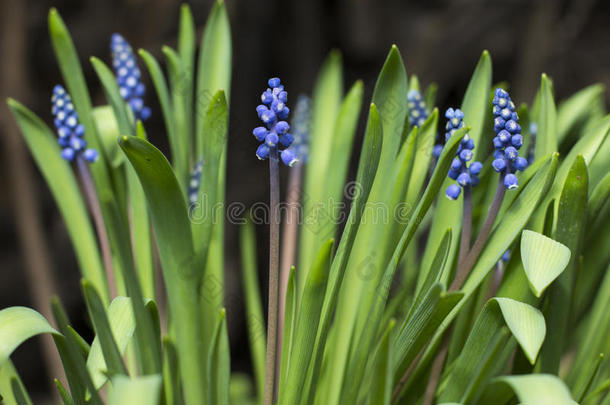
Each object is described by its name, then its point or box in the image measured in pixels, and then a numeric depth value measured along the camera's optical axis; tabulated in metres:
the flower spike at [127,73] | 0.76
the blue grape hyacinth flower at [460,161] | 0.68
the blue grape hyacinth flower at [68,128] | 0.73
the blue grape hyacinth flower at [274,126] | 0.67
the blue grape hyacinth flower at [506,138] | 0.68
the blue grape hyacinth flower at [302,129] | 0.82
